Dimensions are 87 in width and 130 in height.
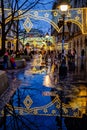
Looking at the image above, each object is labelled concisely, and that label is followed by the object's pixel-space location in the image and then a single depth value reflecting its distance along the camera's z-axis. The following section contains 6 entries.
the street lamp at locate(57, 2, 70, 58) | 9.47
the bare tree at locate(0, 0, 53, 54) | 11.79
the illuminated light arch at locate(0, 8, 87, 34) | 11.04
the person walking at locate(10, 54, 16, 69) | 12.38
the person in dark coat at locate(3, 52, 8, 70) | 12.06
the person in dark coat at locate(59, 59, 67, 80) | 10.06
